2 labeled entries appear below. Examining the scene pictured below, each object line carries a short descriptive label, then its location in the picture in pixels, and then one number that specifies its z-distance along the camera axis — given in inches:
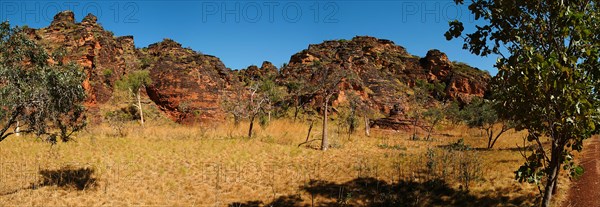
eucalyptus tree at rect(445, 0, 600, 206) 220.7
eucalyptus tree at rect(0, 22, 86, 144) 467.8
